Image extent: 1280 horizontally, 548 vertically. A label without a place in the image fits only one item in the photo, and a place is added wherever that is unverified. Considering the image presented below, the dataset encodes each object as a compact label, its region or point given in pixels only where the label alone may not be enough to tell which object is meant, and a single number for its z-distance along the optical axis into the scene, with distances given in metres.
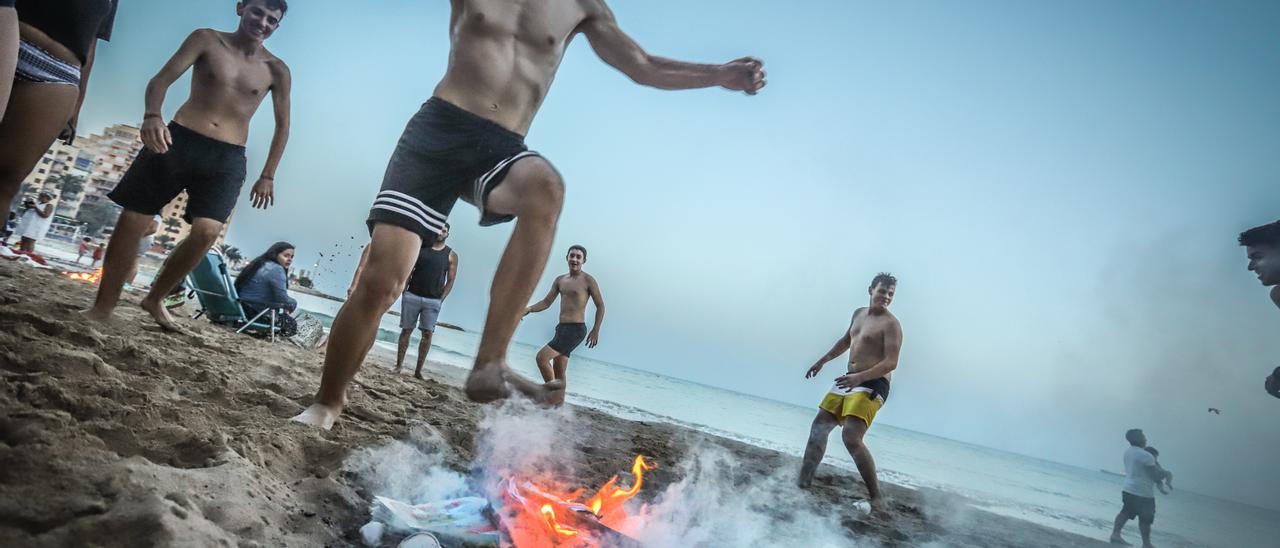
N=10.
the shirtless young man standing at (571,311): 8.46
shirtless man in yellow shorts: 5.88
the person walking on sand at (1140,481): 8.34
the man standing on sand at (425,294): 7.79
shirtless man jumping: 2.14
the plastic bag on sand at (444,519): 1.89
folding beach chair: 6.37
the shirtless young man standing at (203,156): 3.70
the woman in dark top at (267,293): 6.67
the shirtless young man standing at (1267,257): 3.50
